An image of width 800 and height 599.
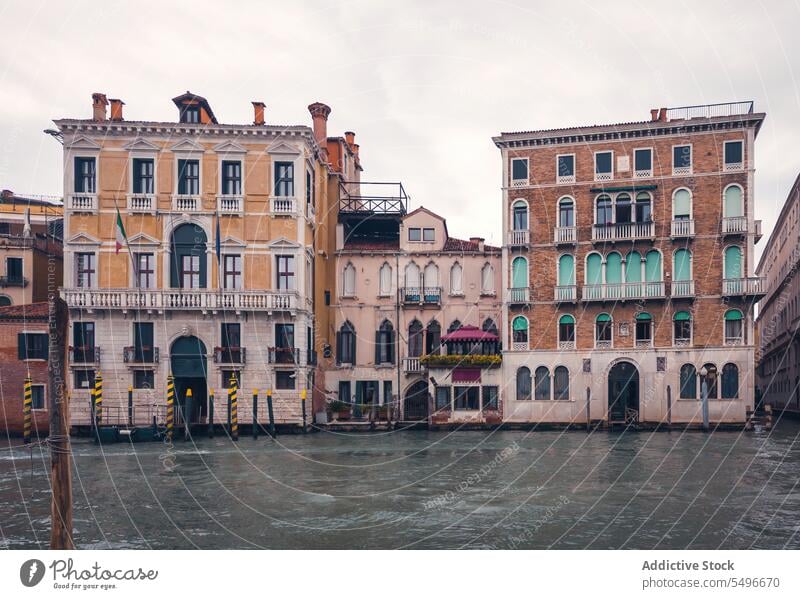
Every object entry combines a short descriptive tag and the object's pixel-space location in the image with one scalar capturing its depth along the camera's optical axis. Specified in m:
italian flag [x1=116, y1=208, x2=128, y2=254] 30.64
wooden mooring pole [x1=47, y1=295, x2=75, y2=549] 9.92
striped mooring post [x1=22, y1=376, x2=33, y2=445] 30.81
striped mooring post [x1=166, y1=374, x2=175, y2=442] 31.05
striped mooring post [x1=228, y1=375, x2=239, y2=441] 31.99
